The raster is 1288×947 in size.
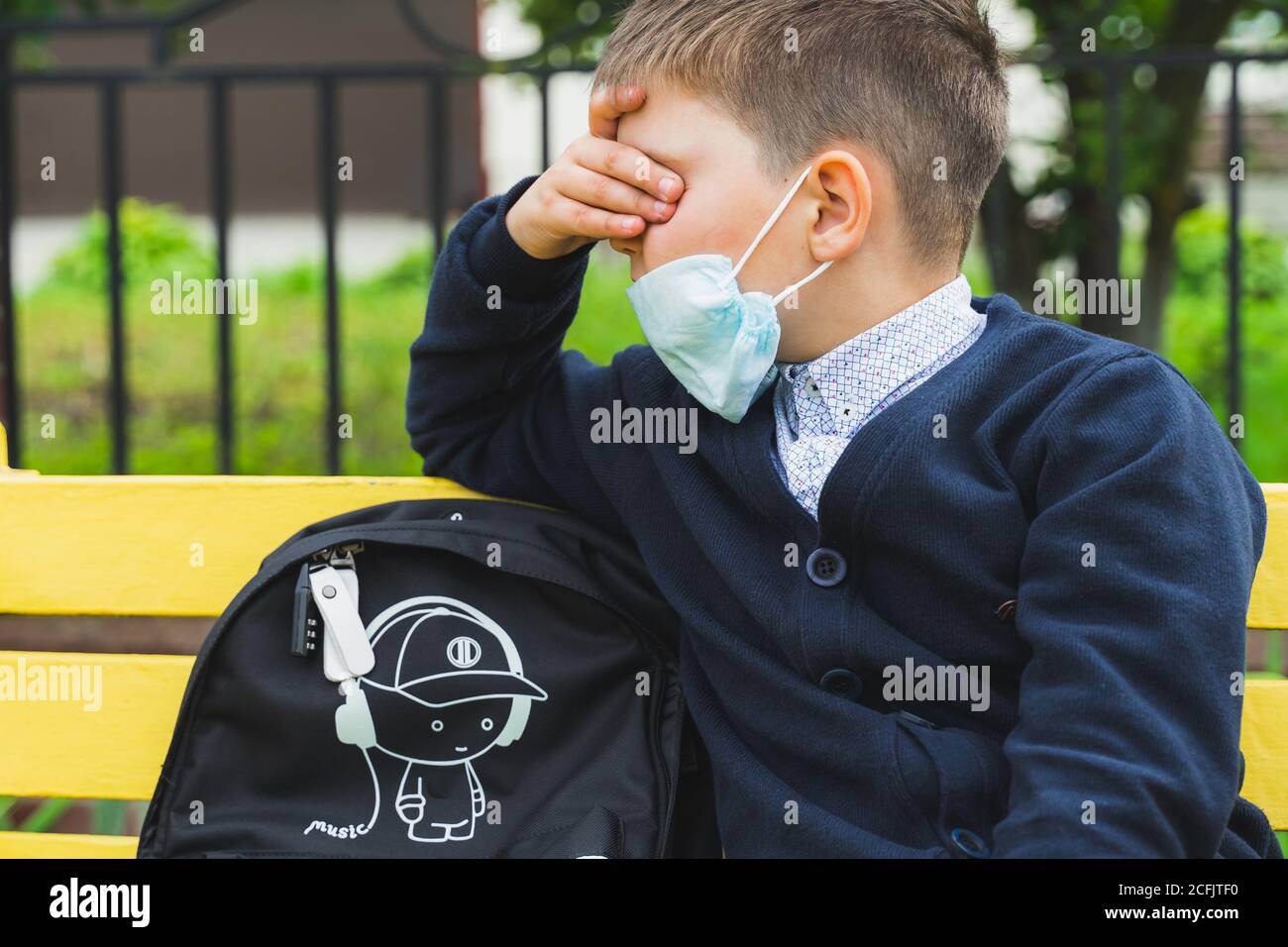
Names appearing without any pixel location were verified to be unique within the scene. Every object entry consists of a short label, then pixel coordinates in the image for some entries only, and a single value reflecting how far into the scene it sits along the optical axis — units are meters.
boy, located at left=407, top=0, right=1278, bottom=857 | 1.30
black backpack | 1.58
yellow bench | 1.76
